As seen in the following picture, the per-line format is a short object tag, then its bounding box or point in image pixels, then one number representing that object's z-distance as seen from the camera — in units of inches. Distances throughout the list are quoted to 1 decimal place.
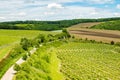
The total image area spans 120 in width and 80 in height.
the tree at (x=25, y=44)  4017.2
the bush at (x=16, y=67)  2190.6
